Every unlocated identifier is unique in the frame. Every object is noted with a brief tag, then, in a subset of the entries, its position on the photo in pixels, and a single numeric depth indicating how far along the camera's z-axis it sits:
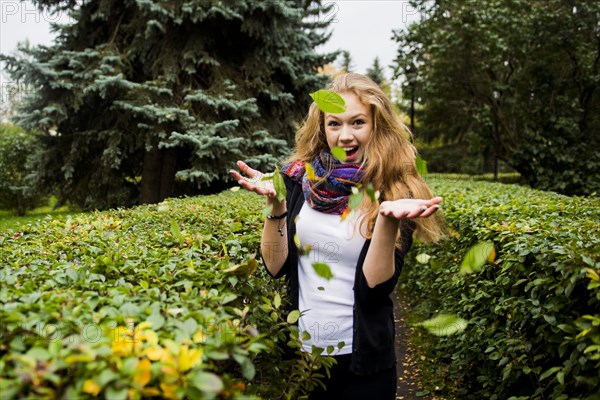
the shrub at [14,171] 15.99
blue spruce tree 9.48
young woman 1.88
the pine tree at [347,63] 43.36
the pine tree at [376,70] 37.87
